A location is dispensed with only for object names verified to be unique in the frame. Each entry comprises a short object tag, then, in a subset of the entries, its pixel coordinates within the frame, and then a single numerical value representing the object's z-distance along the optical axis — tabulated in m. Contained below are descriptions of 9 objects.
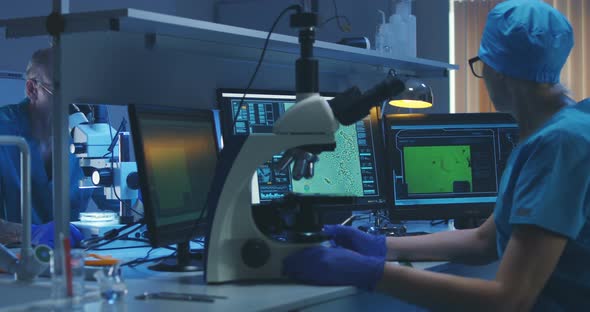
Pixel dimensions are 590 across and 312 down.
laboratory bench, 1.35
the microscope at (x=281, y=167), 1.56
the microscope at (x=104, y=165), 2.25
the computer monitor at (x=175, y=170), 1.62
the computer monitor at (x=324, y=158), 2.24
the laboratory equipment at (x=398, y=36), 2.91
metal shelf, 1.67
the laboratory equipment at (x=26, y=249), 1.60
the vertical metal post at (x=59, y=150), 1.73
